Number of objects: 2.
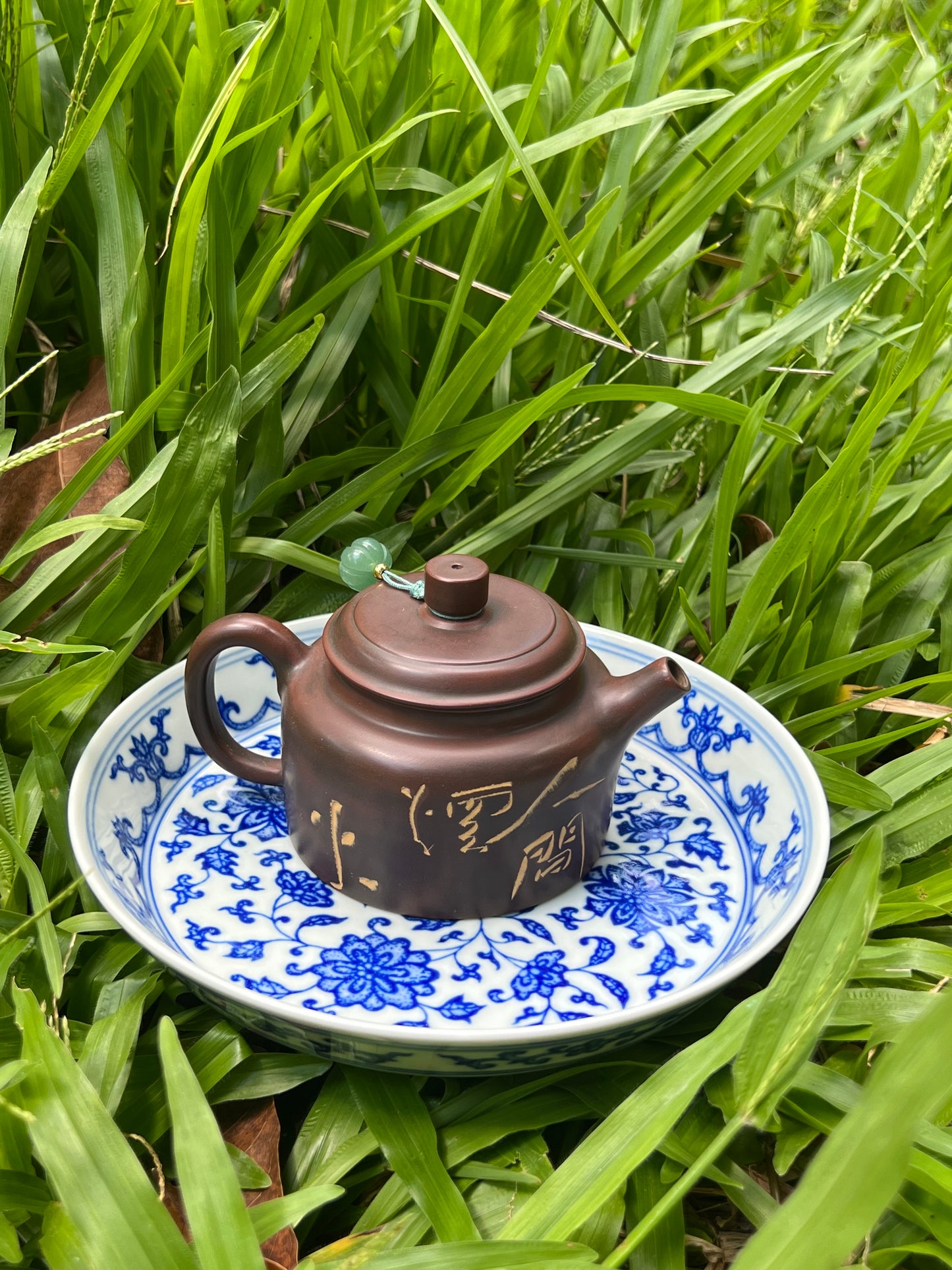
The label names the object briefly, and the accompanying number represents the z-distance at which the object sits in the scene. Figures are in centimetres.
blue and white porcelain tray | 22
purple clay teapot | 25
